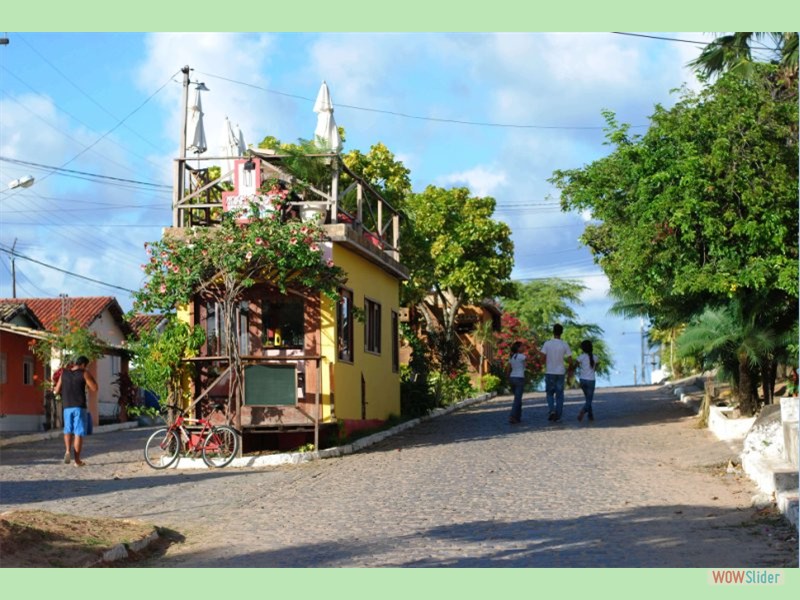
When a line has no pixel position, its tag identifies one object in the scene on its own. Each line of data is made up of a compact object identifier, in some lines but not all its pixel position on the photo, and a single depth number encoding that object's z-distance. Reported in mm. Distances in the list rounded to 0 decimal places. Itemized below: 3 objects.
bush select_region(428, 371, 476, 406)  30250
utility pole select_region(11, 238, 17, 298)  56731
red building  34156
